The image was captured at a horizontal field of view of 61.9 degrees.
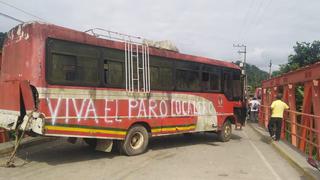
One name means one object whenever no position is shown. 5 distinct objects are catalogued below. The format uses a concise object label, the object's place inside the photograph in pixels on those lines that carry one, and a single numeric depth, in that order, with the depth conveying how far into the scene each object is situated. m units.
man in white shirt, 17.57
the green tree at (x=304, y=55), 19.68
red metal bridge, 7.48
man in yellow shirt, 9.62
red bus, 5.82
